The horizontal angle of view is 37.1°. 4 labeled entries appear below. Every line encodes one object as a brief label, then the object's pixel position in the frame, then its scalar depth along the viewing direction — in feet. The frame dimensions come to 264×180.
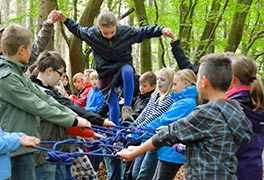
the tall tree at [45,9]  22.20
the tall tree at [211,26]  30.14
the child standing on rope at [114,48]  15.21
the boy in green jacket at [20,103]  9.81
